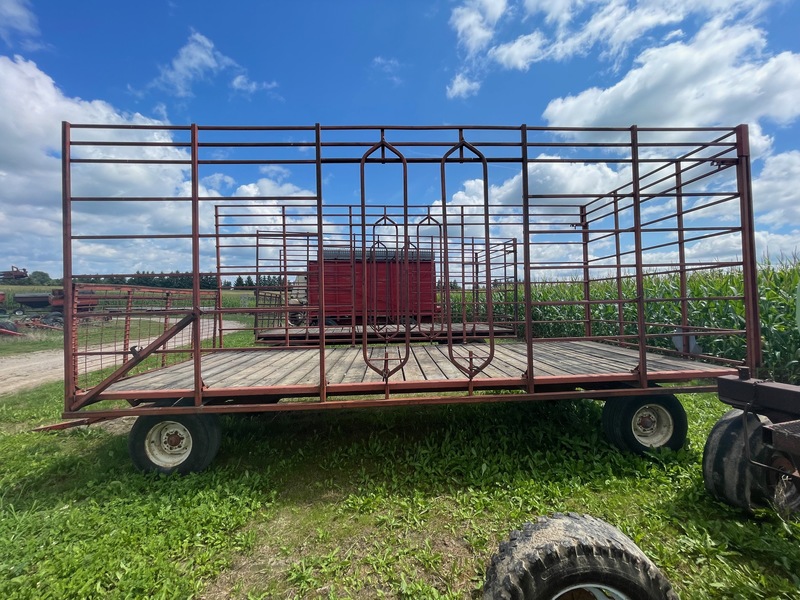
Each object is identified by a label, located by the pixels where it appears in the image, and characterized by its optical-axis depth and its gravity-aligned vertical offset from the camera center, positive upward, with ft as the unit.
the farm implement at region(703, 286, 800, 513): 7.61 -3.47
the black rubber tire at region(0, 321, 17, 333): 53.42 -2.01
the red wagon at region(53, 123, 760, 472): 10.09 -2.18
